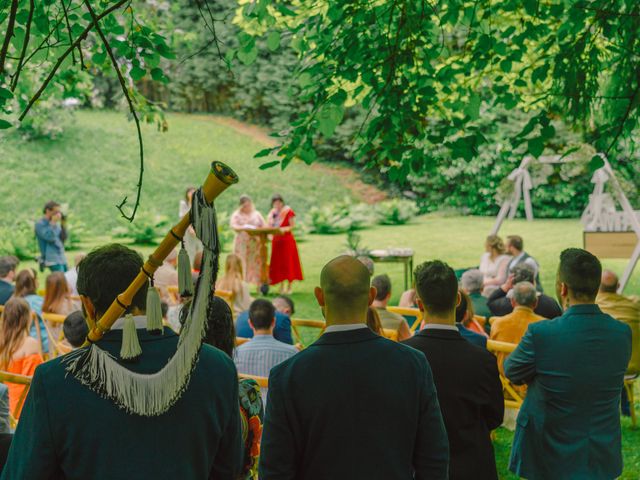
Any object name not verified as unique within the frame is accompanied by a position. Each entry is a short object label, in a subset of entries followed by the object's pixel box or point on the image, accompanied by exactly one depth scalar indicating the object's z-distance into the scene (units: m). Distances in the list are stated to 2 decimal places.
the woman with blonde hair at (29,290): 7.02
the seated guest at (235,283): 8.53
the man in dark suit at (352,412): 2.27
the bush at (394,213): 23.94
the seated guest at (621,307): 5.64
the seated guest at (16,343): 5.26
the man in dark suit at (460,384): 3.07
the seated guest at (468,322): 4.27
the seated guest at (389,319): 5.75
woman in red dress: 12.88
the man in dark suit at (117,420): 1.92
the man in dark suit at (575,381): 3.55
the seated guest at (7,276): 7.59
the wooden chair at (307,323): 5.62
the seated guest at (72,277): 8.56
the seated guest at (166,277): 8.26
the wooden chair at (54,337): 5.97
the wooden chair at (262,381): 3.69
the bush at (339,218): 22.00
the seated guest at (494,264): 9.84
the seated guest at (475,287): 7.41
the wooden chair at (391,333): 5.18
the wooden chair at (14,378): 3.84
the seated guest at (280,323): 6.16
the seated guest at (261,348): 4.80
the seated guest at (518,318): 5.82
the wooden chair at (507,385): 4.78
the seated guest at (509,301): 6.91
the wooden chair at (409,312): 6.23
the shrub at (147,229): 19.98
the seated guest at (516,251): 9.56
